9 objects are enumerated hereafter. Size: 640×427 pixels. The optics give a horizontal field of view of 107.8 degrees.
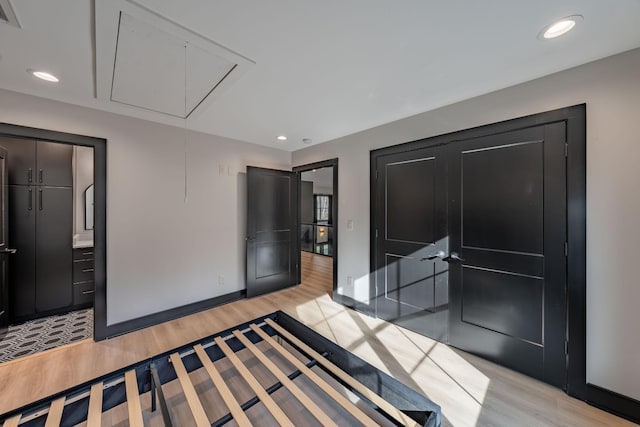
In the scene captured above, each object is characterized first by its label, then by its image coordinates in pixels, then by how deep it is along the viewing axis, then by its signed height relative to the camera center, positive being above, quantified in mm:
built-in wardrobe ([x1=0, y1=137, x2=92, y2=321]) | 2709 -181
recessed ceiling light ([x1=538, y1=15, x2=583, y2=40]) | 1295 +1074
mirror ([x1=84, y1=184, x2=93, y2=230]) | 3381 +84
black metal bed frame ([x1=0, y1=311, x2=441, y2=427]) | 1054 -912
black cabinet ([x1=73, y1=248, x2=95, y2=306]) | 3064 -847
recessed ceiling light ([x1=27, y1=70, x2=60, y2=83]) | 1778 +1072
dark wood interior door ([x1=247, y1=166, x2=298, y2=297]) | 3543 -284
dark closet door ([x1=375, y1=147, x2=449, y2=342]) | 2379 -318
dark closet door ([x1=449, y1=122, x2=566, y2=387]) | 1777 -308
